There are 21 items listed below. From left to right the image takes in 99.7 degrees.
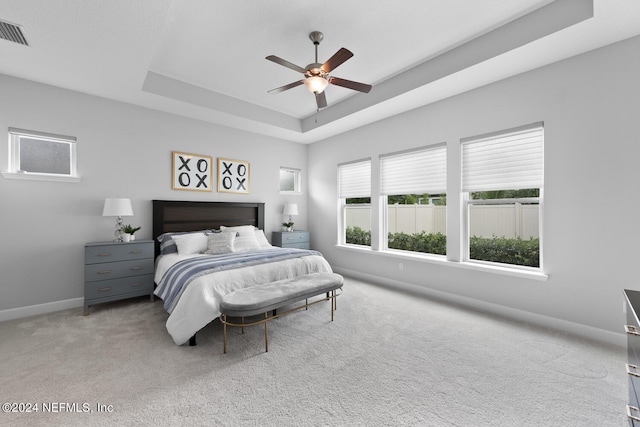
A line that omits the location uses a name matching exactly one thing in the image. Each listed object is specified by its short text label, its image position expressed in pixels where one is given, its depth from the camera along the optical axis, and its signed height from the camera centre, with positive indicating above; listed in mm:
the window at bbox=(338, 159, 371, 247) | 5129 +193
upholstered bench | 2412 -817
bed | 2576 -594
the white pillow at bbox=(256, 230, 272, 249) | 4633 -498
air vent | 2358 +1641
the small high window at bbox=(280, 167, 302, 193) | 5953 +709
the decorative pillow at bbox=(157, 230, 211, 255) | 3992 -470
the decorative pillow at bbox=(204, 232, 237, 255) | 3965 -464
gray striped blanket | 2779 -603
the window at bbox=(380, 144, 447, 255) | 4031 +210
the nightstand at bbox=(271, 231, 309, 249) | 5445 -567
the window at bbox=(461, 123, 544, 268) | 3139 +192
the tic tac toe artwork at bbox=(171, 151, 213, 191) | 4457 +686
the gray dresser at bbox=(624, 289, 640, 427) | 1079 -643
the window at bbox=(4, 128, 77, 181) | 3322 +743
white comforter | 2520 -797
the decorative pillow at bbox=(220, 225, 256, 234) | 4608 -287
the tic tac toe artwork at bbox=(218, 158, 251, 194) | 4949 +685
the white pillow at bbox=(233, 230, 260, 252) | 4270 -496
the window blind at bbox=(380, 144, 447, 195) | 3977 +632
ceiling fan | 2473 +1375
